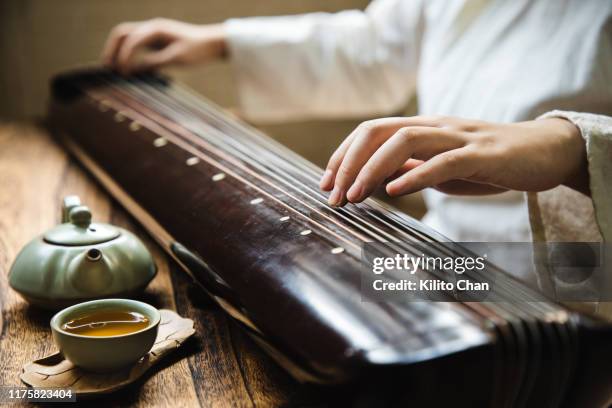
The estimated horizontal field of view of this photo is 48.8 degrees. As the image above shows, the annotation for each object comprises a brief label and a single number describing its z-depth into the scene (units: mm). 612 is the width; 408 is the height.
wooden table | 824
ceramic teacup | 801
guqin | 694
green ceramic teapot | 993
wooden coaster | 817
